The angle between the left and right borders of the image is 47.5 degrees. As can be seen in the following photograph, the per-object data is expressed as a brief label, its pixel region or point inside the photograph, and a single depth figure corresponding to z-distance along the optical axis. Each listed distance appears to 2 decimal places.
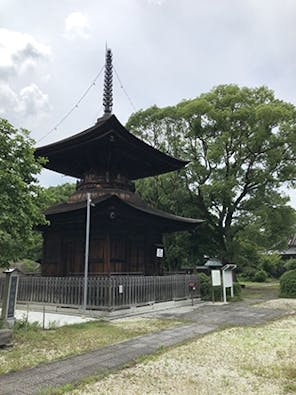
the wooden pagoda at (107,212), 13.59
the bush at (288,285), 17.94
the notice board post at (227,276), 16.05
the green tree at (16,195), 7.55
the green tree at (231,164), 21.30
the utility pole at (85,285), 11.25
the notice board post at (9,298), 8.45
